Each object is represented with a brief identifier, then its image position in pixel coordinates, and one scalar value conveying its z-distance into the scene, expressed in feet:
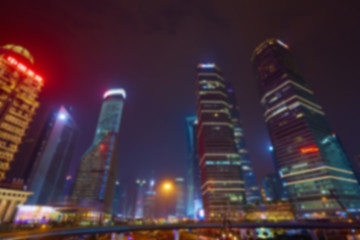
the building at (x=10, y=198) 223.10
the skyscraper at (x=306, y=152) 409.49
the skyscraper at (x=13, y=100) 246.06
